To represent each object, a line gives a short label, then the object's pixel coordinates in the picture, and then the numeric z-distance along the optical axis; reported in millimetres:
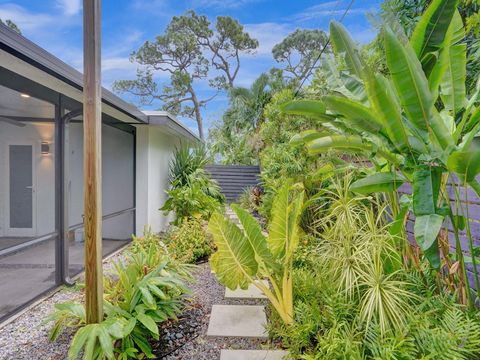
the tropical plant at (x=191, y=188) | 6129
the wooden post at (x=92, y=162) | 2029
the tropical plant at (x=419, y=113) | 1728
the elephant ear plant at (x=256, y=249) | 2633
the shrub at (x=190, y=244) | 4469
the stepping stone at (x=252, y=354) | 2287
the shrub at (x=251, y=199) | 8805
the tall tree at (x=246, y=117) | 11120
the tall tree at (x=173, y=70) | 14310
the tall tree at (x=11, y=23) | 4734
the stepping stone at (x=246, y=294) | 3365
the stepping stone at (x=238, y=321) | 2598
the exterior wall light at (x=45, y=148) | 3789
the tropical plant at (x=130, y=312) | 2004
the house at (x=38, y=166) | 2918
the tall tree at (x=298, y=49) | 12859
